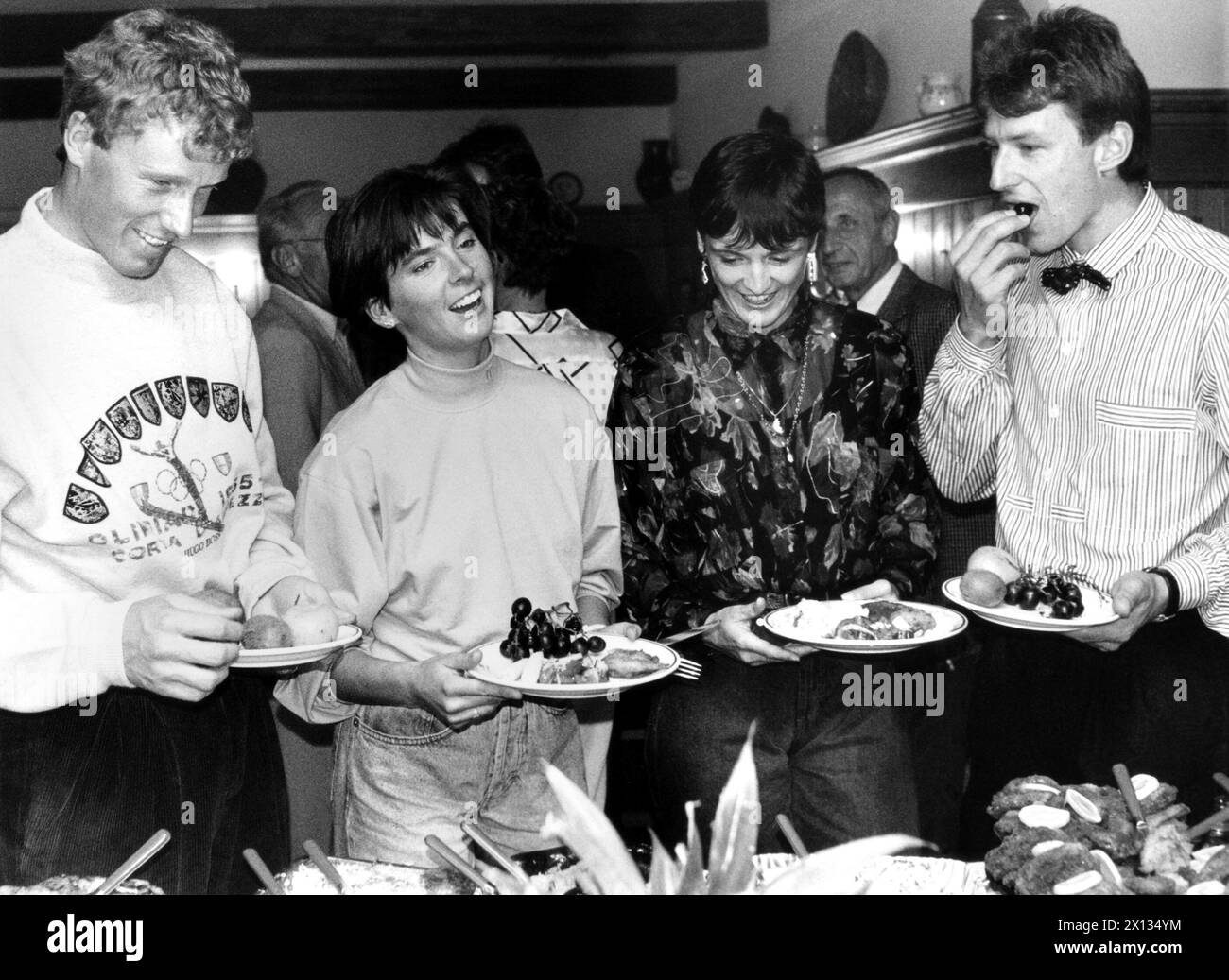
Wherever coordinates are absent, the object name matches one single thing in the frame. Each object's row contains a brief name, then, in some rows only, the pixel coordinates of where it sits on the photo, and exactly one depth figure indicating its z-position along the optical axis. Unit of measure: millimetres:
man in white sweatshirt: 2199
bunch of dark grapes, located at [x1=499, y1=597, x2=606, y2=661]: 2357
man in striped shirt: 2375
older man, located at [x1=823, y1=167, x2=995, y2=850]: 2547
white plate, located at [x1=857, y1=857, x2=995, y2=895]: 2152
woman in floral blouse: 2471
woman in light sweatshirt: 2365
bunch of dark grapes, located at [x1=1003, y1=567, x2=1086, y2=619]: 2354
